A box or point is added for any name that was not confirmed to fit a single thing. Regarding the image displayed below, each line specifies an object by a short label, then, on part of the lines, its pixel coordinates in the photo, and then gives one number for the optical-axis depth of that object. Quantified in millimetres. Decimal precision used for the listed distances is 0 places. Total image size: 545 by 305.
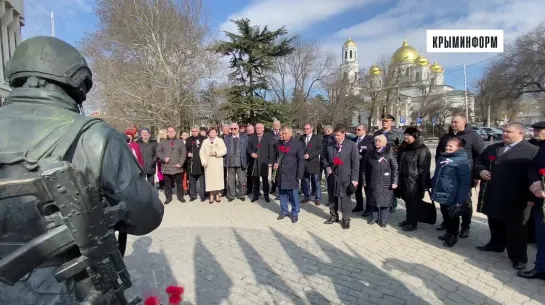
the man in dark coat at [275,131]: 7834
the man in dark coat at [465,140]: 5023
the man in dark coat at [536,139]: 3947
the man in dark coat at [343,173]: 5562
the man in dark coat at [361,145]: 6570
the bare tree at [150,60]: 19547
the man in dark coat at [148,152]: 7879
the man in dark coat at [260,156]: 7746
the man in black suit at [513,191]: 3881
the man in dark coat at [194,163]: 7801
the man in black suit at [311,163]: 7297
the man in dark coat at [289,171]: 6008
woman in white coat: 7449
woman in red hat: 6842
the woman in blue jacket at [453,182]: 4613
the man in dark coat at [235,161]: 7664
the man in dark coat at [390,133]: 6633
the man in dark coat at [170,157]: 7539
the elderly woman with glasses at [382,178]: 5527
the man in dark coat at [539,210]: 3494
